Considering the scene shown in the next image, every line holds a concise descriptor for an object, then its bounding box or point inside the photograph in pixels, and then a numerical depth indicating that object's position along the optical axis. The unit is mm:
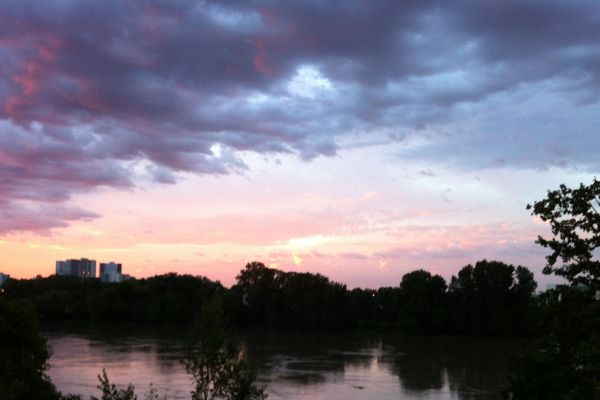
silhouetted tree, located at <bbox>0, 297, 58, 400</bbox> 23141
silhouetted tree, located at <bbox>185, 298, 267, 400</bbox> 24144
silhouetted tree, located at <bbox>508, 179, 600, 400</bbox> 13078
